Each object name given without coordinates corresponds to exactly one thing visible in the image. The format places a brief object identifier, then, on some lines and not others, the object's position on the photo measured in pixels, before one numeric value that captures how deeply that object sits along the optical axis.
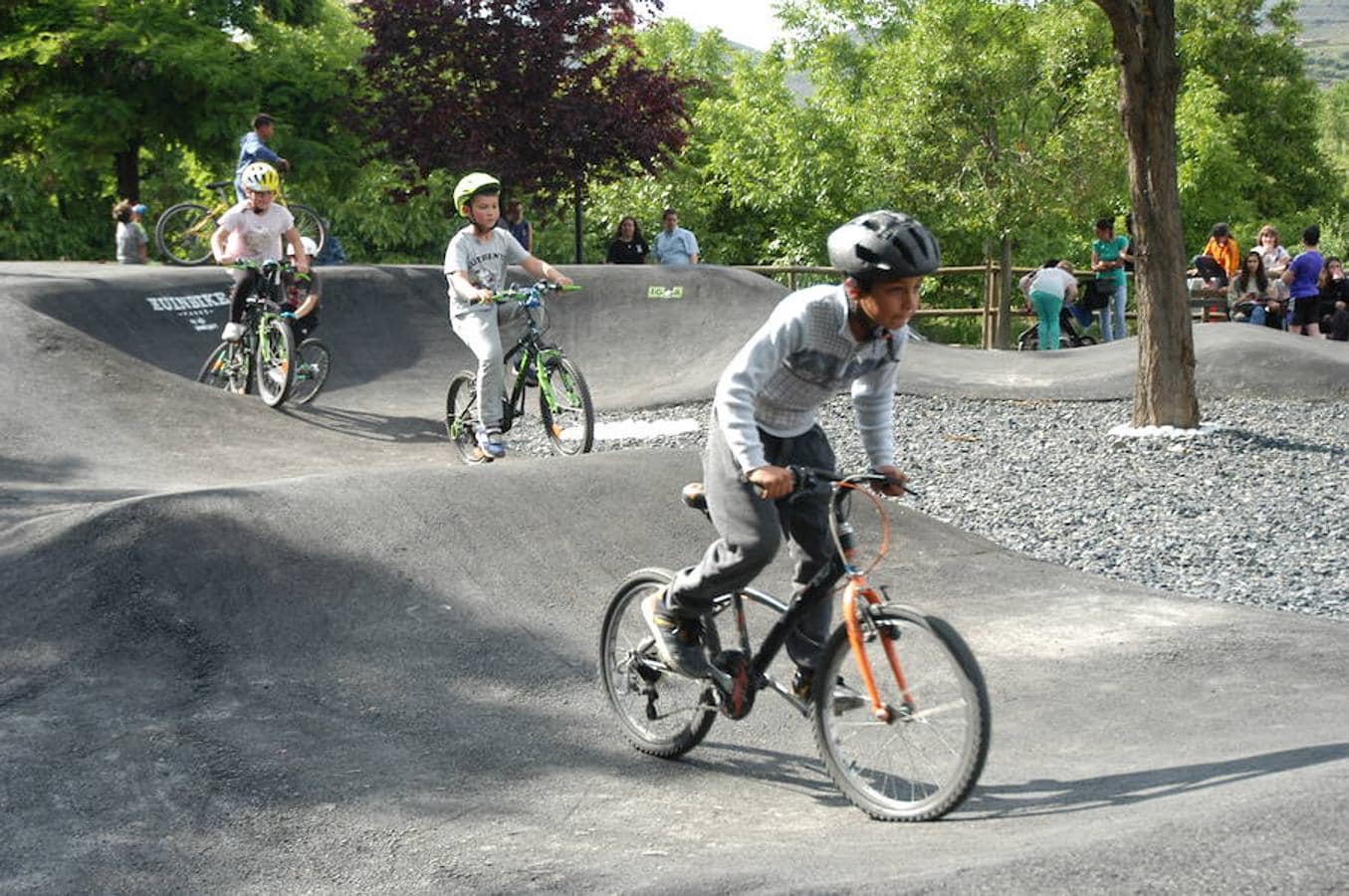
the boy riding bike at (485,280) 9.70
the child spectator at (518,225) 19.17
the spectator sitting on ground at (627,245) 21.48
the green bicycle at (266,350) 12.93
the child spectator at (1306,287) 18.75
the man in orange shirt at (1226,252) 20.71
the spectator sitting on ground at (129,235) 20.88
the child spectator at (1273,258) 20.28
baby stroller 21.22
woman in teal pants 19.77
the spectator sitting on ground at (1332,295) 19.47
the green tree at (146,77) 24.44
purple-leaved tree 22.44
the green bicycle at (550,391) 10.23
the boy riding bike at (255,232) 12.82
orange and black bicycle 4.12
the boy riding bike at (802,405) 4.36
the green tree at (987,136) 33.06
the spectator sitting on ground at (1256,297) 20.02
